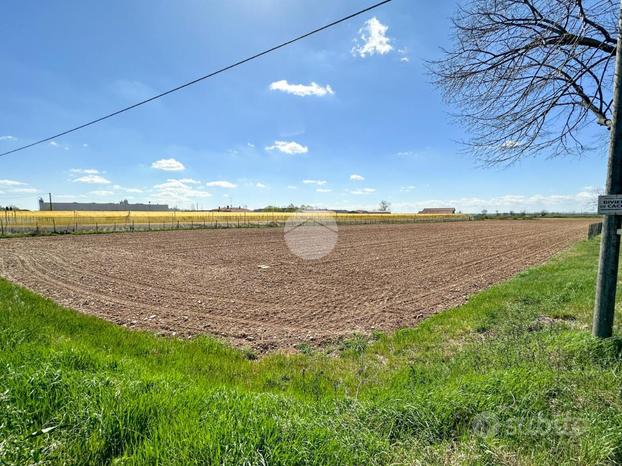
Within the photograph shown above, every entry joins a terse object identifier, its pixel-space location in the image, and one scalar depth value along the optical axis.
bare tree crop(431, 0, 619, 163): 4.17
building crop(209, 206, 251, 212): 132.57
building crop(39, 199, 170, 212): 95.50
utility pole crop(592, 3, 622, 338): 4.32
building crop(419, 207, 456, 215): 144.49
